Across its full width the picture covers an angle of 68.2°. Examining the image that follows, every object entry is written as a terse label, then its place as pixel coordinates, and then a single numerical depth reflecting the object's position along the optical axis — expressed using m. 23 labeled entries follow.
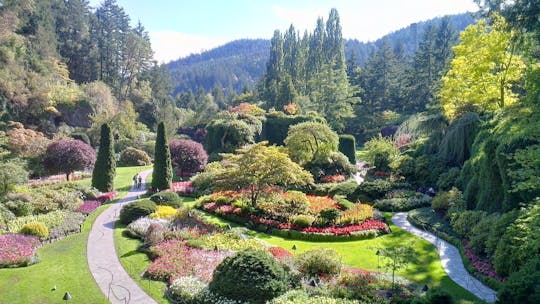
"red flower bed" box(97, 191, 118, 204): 26.77
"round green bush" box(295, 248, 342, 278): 13.88
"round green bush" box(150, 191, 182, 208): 24.59
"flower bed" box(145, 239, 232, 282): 14.44
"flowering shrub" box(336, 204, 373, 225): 20.92
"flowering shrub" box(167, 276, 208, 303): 12.59
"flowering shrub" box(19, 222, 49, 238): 18.41
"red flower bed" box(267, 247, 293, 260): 15.81
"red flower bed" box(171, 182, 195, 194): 29.81
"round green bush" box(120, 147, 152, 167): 43.06
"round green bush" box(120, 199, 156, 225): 21.70
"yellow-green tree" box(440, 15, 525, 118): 27.36
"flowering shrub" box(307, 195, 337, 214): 22.62
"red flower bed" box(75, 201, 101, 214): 23.77
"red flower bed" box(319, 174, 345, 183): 31.98
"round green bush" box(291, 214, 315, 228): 20.69
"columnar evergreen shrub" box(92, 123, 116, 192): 28.14
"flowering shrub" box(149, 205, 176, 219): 21.79
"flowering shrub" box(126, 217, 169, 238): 19.44
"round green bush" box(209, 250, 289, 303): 11.83
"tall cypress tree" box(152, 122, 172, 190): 28.92
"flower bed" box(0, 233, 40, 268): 15.36
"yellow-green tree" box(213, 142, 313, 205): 22.91
